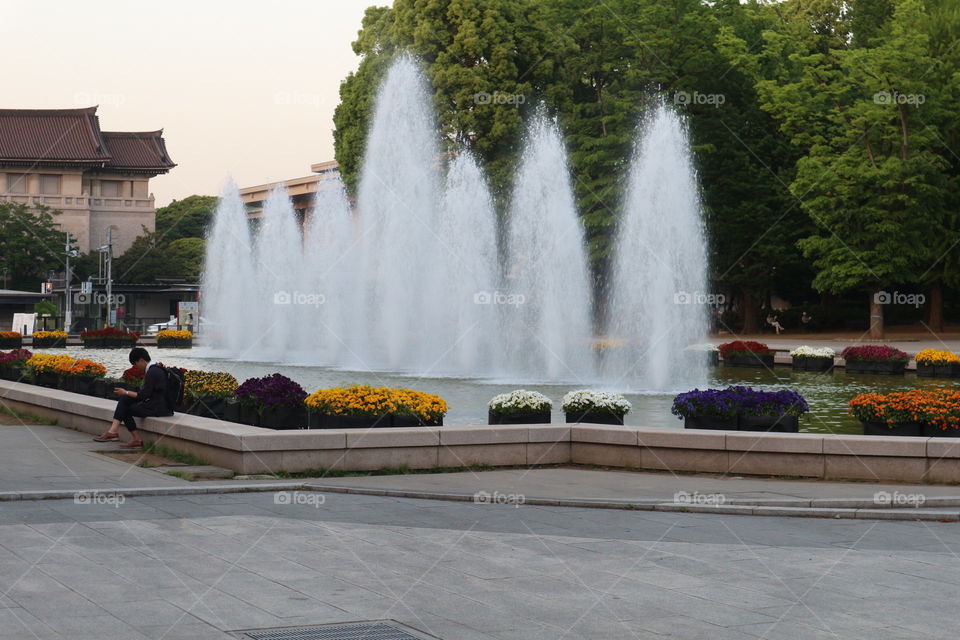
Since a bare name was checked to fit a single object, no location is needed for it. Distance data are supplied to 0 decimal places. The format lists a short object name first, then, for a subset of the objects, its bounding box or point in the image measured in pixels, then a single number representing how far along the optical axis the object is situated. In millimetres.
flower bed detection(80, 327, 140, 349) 48156
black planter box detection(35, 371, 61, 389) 23047
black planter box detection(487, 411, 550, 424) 15945
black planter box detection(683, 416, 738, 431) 15453
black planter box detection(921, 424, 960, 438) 14359
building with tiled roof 91500
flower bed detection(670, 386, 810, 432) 15391
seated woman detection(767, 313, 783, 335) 61250
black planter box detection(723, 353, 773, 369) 36969
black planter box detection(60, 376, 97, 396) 21703
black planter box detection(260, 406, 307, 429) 15586
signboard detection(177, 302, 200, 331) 61438
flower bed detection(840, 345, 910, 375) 33875
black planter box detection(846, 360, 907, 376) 33844
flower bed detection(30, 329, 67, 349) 46531
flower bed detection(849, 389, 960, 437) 14352
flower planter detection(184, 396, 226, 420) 16922
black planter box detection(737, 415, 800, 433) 15320
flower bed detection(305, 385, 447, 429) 14797
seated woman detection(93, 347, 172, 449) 15531
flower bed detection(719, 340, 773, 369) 37000
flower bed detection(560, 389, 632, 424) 16188
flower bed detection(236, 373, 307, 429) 15594
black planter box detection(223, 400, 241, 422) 16562
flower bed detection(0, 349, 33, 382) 24859
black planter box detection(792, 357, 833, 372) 35094
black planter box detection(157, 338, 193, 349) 48688
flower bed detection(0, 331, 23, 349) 45938
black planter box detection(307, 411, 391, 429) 14773
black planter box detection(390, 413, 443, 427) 14922
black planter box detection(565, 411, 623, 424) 16203
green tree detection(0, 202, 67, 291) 77875
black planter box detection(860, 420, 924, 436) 14547
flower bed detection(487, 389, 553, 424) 15961
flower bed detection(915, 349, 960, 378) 32375
